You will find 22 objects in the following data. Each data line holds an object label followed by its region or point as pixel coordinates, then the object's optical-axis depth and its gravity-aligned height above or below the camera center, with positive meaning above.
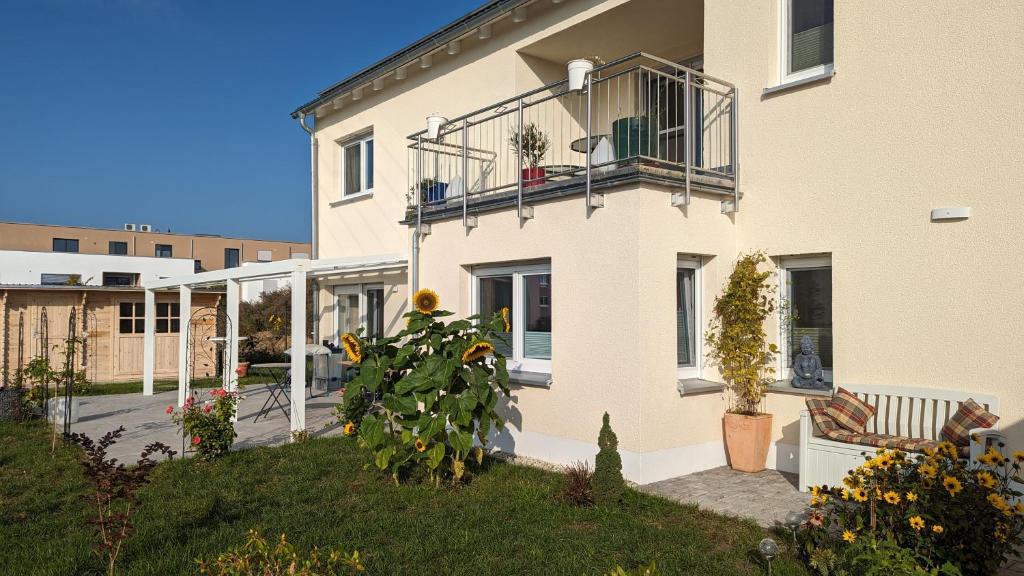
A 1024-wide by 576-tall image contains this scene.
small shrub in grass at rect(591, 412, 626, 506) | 5.78 -1.41
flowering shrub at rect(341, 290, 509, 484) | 6.34 -0.79
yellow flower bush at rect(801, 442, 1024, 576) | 3.76 -1.18
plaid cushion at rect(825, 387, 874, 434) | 6.18 -0.98
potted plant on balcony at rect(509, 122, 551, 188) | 8.55 +1.94
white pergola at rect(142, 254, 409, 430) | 9.27 +0.24
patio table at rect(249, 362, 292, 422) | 10.61 -1.81
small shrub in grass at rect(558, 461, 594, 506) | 5.86 -1.58
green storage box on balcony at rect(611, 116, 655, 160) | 7.02 +1.69
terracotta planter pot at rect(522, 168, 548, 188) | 8.34 +1.54
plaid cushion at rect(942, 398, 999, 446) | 5.47 -0.95
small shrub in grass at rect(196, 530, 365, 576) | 3.12 -1.19
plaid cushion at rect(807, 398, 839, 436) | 6.13 -1.02
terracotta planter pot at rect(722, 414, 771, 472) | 6.96 -1.38
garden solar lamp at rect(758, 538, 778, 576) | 3.82 -1.35
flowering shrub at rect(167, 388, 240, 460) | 7.87 -1.38
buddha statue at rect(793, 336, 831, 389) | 6.94 -0.68
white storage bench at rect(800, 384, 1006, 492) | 5.93 -1.09
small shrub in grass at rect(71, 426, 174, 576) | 4.24 -1.19
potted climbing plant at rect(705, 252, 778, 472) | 7.00 -0.57
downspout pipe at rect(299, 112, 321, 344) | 14.14 +1.83
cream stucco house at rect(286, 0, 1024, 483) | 5.84 +0.79
